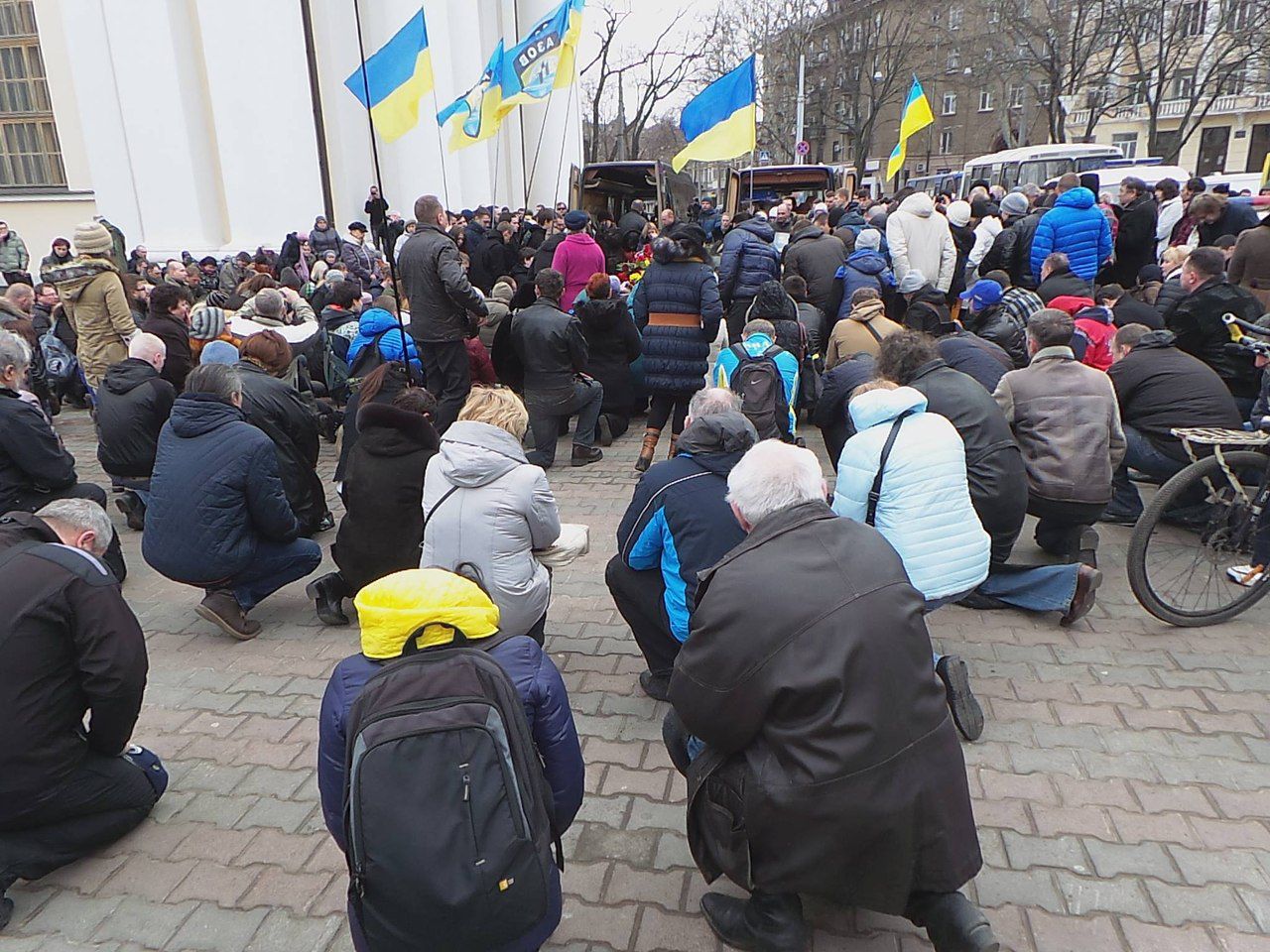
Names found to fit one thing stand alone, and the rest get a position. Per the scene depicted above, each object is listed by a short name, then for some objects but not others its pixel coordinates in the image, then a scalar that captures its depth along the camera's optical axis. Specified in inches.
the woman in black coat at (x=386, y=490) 158.7
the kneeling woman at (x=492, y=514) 130.5
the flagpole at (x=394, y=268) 212.7
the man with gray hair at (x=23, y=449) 168.2
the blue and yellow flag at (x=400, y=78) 268.2
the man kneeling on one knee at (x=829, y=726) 77.8
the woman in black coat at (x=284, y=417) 198.5
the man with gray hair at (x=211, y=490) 162.2
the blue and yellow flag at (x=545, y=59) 402.6
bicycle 160.9
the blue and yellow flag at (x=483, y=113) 407.5
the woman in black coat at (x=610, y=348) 286.2
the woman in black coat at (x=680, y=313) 258.5
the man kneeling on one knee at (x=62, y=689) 101.3
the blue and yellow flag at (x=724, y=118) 373.1
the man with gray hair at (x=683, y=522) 122.4
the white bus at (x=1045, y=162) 881.5
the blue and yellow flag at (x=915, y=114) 470.1
